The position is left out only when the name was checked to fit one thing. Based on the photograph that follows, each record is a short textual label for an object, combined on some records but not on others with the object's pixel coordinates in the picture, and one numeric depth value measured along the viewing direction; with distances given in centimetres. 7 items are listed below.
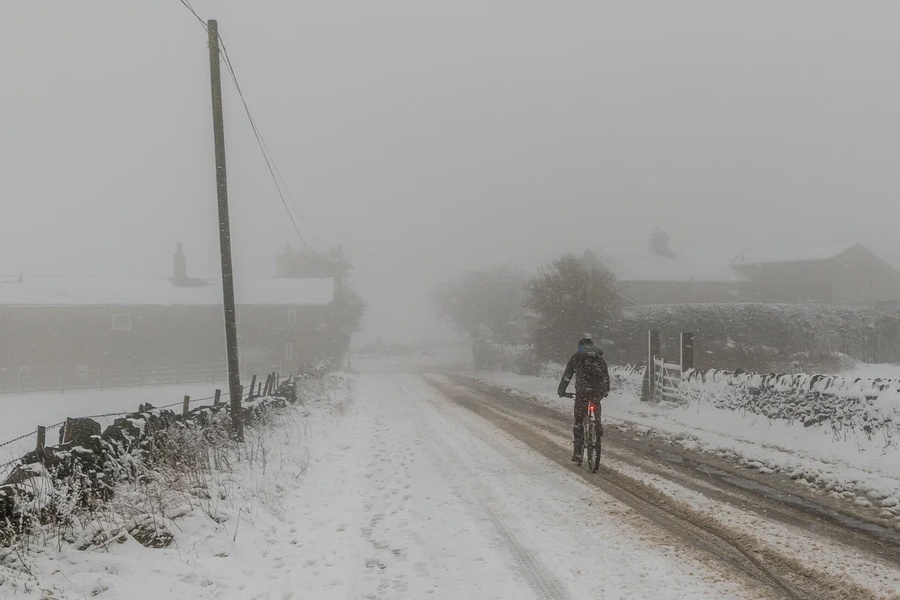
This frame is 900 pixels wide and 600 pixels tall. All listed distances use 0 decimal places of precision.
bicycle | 890
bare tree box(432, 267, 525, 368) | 4950
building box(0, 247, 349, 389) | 4575
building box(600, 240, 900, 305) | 5991
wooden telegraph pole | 1132
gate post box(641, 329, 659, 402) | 1825
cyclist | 954
